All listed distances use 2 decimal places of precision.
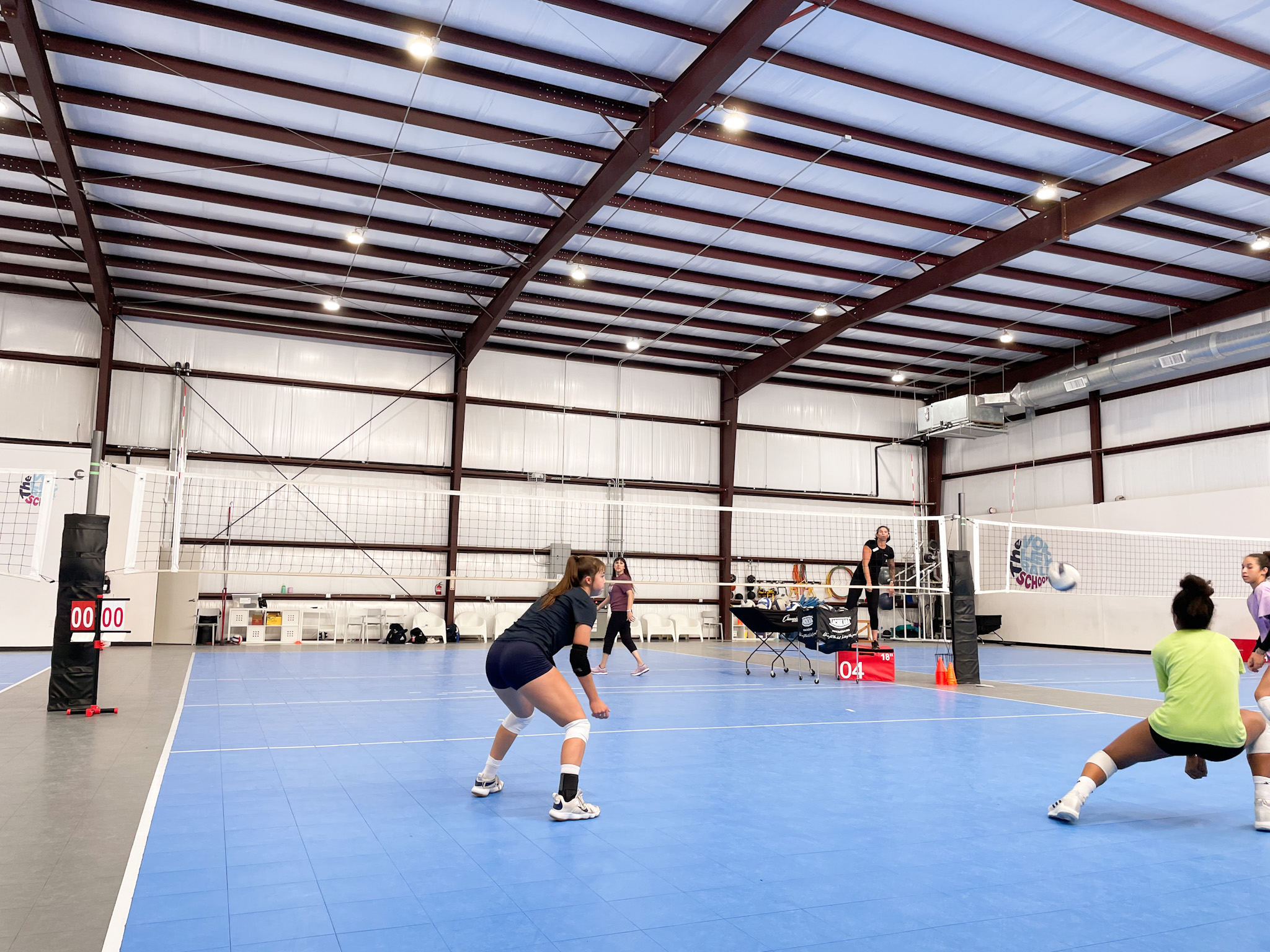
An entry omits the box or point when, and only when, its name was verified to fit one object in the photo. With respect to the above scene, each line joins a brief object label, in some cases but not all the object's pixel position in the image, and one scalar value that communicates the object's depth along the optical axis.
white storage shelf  16.20
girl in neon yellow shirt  3.83
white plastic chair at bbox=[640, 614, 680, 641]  19.34
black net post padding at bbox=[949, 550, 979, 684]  10.09
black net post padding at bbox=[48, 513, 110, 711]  6.89
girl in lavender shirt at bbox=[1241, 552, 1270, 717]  5.65
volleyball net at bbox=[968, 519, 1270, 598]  16.09
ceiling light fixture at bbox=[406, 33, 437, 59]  9.35
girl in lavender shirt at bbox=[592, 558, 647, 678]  11.09
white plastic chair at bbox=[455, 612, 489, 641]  18.10
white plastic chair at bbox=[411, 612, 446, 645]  17.44
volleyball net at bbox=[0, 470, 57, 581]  13.91
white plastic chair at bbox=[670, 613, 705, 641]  19.83
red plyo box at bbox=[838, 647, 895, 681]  10.70
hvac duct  15.35
